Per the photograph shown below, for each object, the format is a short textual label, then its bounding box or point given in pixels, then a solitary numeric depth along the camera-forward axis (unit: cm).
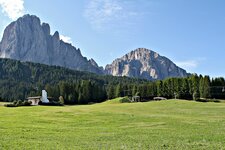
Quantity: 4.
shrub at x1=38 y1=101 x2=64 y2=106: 11925
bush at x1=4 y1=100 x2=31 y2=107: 10481
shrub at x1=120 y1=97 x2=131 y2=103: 14258
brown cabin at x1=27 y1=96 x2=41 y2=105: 12685
